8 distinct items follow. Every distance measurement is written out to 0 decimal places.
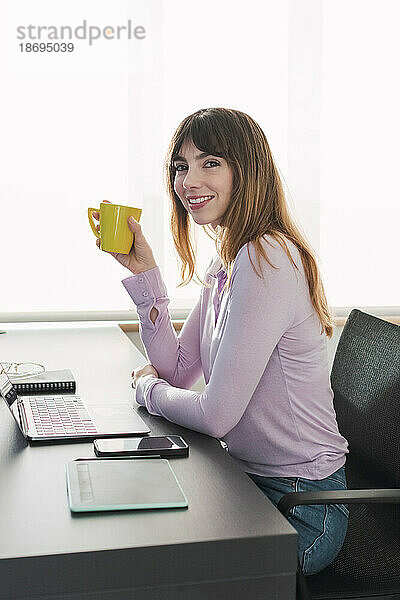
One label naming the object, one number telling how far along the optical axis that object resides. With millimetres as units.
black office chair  2282
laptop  2220
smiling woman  2290
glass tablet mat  1904
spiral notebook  2530
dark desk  1766
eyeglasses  2623
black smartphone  2118
